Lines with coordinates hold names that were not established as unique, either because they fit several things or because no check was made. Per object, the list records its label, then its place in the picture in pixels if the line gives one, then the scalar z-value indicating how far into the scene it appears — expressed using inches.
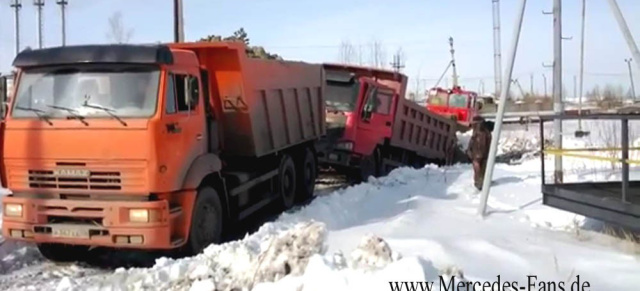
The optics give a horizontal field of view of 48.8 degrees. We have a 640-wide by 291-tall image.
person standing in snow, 480.1
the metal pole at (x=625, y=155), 298.7
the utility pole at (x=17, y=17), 1691.2
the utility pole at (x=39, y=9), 1625.7
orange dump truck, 307.9
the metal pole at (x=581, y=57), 898.4
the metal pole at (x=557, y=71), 425.1
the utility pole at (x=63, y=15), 1609.1
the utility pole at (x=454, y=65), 1761.8
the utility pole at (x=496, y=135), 375.8
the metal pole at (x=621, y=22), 367.6
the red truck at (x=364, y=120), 599.8
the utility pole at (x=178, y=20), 895.7
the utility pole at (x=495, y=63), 2030.6
